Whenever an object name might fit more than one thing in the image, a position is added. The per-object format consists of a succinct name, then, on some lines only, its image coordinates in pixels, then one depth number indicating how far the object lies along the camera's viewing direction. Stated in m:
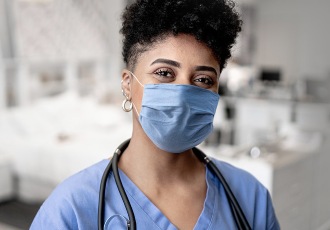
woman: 0.81
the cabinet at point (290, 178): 1.99
